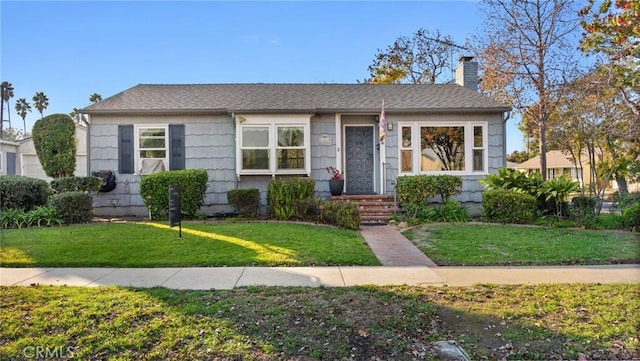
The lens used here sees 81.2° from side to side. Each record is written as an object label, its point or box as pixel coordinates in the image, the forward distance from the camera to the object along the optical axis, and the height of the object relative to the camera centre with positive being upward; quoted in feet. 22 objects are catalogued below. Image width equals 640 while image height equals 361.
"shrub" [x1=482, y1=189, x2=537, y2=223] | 30.86 -1.97
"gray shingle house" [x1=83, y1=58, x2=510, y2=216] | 36.96 +4.18
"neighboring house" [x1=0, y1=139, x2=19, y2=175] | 63.46 +4.79
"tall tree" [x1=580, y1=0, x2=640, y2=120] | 15.43 +9.74
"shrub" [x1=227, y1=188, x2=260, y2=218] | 33.65 -1.53
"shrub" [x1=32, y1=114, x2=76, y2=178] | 38.68 +3.94
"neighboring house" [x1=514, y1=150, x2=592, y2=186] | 113.18 +5.34
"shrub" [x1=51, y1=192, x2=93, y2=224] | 30.35 -1.79
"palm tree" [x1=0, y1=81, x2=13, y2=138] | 146.30 +37.22
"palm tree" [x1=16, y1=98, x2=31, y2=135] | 169.99 +35.10
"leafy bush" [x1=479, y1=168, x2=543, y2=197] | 32.76 +0.11
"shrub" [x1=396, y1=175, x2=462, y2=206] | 33.63 -0.40
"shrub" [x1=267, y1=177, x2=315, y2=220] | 32.54 -1.13
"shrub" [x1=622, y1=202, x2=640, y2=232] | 28.09 -2.77
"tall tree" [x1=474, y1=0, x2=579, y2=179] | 48.55 +17.72
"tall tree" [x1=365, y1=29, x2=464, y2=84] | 79.15 +27.07
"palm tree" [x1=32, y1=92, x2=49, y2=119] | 163.22 +36.40
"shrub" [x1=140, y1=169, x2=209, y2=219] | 32.37 -0.56
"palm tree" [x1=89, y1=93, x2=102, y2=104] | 142.72 +33.48
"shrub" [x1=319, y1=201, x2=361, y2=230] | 29.07 -2.45
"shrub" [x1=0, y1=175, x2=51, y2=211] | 31.68 -0.72
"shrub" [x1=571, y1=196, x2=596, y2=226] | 31.04 -2.21
